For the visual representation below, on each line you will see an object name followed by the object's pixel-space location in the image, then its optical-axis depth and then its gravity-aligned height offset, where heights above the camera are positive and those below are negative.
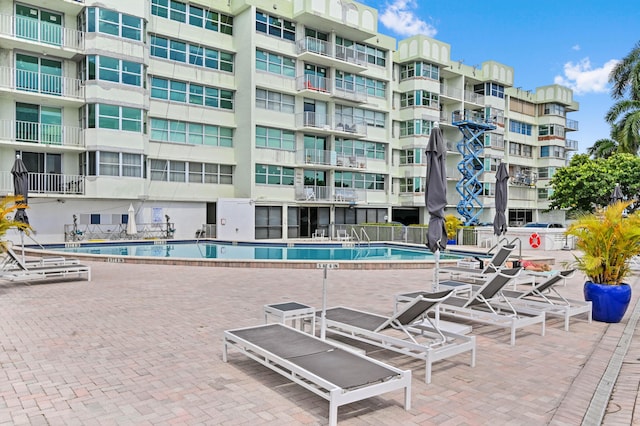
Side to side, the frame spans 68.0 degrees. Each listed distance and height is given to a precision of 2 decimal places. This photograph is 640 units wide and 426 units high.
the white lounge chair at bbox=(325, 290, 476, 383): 5.44 -1.58
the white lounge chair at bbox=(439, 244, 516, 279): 11.34 -1.51
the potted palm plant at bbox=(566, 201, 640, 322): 8.09 -0.81
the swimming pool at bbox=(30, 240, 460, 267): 20.31 -2.15
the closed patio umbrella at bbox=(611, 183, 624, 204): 22.05 +0.68
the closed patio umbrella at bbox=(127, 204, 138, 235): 25.72 -0.92
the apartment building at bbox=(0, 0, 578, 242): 25.45 +6.05
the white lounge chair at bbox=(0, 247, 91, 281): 11.27 -1.56
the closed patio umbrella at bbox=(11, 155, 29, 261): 13.12 +0.69
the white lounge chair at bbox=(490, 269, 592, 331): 7.83 -1.67
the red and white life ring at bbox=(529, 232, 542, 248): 23.05 -1.54
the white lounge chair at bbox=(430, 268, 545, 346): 6.96 -1.61
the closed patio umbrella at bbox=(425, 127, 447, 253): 8.02 +0.34
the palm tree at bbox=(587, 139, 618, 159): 44.09 +5.66
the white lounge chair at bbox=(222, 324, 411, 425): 4.20 -1.56
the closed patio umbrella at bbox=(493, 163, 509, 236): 14.17 +0.21
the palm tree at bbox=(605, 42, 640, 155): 34.38 +8.18
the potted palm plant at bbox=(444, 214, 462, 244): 24.97 -1.01
